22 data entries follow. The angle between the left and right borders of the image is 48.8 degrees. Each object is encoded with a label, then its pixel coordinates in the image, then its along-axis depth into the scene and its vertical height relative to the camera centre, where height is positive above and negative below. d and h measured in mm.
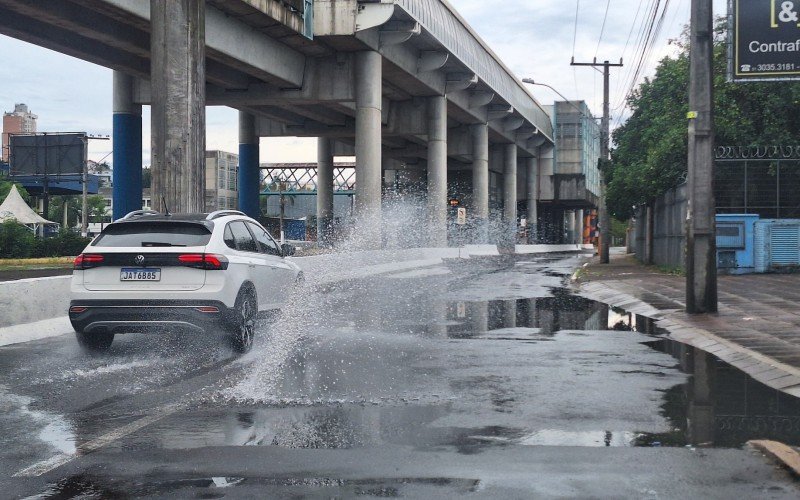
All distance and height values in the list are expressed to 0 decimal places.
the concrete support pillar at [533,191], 82894 +3860
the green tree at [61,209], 128250 +3795
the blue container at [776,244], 26359 -431
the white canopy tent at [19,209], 59500 +1739
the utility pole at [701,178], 14859 +888
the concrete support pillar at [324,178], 63906 +3990
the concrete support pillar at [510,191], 72562 +3366
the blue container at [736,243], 26422 -386
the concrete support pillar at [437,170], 49219 +3570
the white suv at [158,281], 9828 -538
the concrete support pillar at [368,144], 37781 +3944
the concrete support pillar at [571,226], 118750 +723
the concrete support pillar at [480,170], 60312 +4224
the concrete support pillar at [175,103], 21156 +3144
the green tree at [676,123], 30641 +4126
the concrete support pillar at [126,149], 40688 +4052
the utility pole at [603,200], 41562 +1479
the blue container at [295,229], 126750 +600
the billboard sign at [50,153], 75962 +7121
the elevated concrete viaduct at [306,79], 21422 +6410
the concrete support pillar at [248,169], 52969 +3949
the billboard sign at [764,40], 14469 +3155
